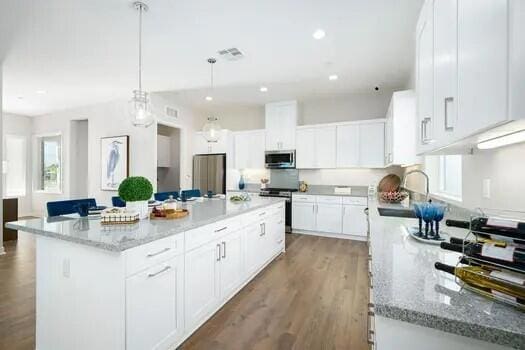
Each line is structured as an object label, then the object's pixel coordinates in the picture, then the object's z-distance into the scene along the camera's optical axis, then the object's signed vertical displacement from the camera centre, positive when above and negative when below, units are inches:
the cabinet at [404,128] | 115.2 +22.7
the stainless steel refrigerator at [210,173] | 229.5 +0.4
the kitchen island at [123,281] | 54.2 -27.5
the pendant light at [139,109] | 108.3 +29.3
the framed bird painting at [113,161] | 211.3 +10.6
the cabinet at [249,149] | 227.1 +23.6
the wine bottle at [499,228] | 26.7 -6.3
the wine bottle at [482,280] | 25.9 -12.7
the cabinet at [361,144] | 185.2 +23.7
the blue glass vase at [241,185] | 238.0 -11.3
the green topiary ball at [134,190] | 73.5 -5.2
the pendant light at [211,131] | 148.7 +26.5
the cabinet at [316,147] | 201.5 +22.8
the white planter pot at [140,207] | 75.8 -10.8
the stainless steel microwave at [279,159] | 211.8 +13.0
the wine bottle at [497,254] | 25.9 -9.2
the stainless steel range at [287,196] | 203.5 -19.1
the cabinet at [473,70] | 21.9 +12.6
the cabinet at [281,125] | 214.1 +44.5
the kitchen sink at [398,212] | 92.7 -15.0
